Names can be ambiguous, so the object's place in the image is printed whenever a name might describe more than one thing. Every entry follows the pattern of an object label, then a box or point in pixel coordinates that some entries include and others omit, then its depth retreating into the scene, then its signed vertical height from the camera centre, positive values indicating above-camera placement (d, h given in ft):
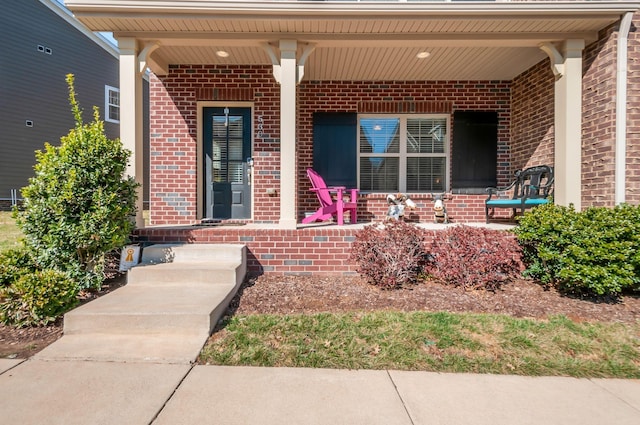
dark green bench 18.24 +0.91
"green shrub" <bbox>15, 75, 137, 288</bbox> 11.57 -0.13
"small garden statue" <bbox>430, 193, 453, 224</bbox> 21.16 -0.11
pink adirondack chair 18.24 +0.05
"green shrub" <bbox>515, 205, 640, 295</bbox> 11.68 -1.53
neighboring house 34.50 +13.51
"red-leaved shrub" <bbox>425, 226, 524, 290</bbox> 12.93 -2.02
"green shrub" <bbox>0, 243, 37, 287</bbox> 10.61 -1.97
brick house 14.76 +5.73
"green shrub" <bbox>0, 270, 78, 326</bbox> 9.79 -2.77
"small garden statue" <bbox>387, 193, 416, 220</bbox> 19.71 +0.06
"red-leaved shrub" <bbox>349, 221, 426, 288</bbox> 13.17 -1.93
